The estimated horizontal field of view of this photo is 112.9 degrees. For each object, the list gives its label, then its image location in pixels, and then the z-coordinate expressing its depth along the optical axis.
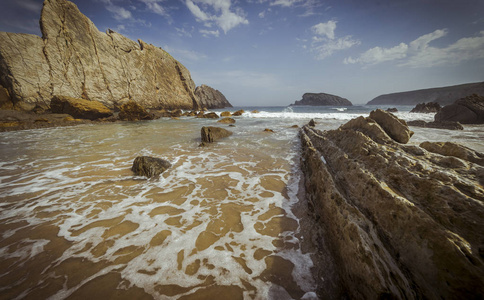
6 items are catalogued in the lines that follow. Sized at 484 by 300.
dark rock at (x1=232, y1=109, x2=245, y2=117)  25.14
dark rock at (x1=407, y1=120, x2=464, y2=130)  9.85
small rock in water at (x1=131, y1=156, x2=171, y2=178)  3.96
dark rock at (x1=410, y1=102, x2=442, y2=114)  22.28
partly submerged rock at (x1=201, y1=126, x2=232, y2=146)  7.49
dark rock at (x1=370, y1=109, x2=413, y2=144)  3.78
